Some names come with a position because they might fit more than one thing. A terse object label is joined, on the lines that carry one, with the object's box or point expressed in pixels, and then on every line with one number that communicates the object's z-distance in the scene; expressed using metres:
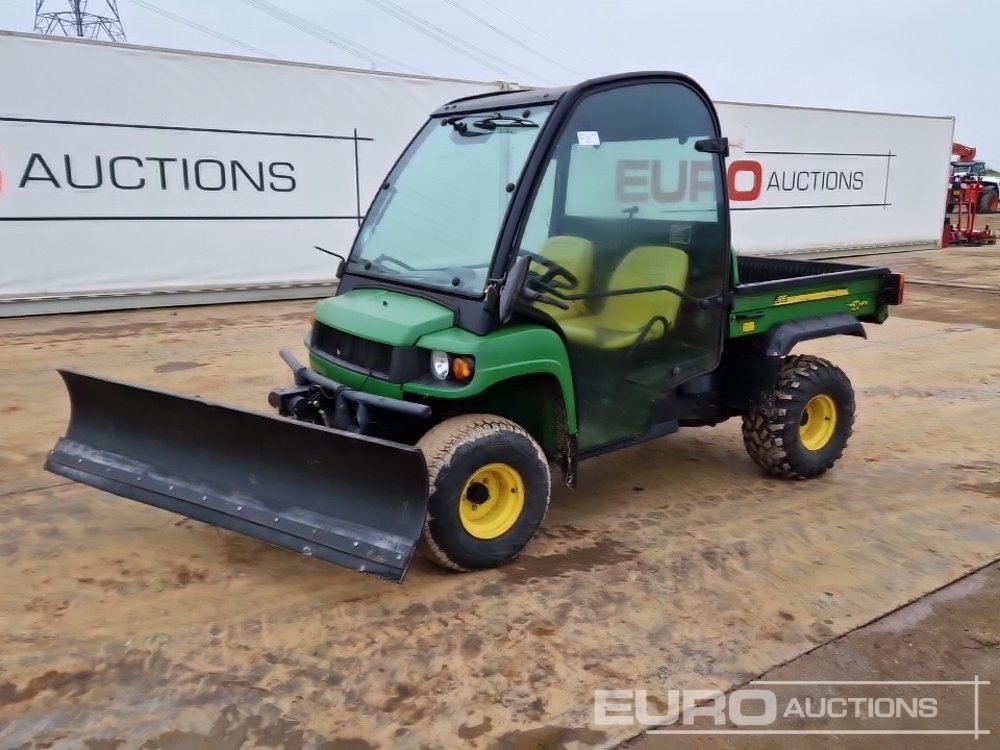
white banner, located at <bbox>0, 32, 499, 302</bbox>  8.62
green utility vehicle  3.17
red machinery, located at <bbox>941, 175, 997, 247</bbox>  18.28
